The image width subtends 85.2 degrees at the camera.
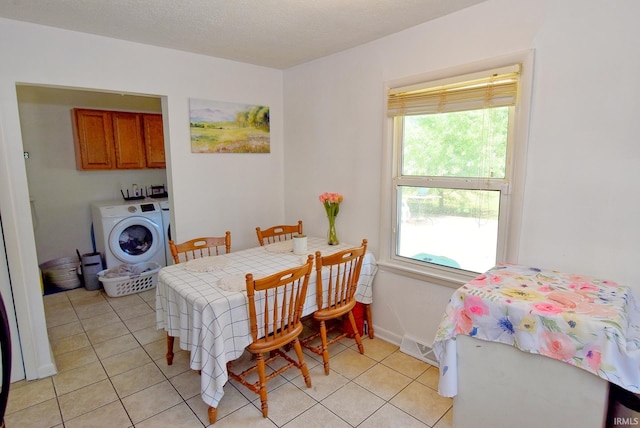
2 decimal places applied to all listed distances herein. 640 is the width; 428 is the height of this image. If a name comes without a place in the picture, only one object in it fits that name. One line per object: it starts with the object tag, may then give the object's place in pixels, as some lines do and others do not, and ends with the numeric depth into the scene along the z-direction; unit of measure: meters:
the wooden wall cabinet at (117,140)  3.94
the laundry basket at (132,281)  3.68
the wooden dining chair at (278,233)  3.07
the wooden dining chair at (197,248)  2.49
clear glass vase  2.96
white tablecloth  1.82
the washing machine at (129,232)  3.76
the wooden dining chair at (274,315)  1.88
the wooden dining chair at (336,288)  2.29
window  2.06
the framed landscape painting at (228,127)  3.02
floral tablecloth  1.23
